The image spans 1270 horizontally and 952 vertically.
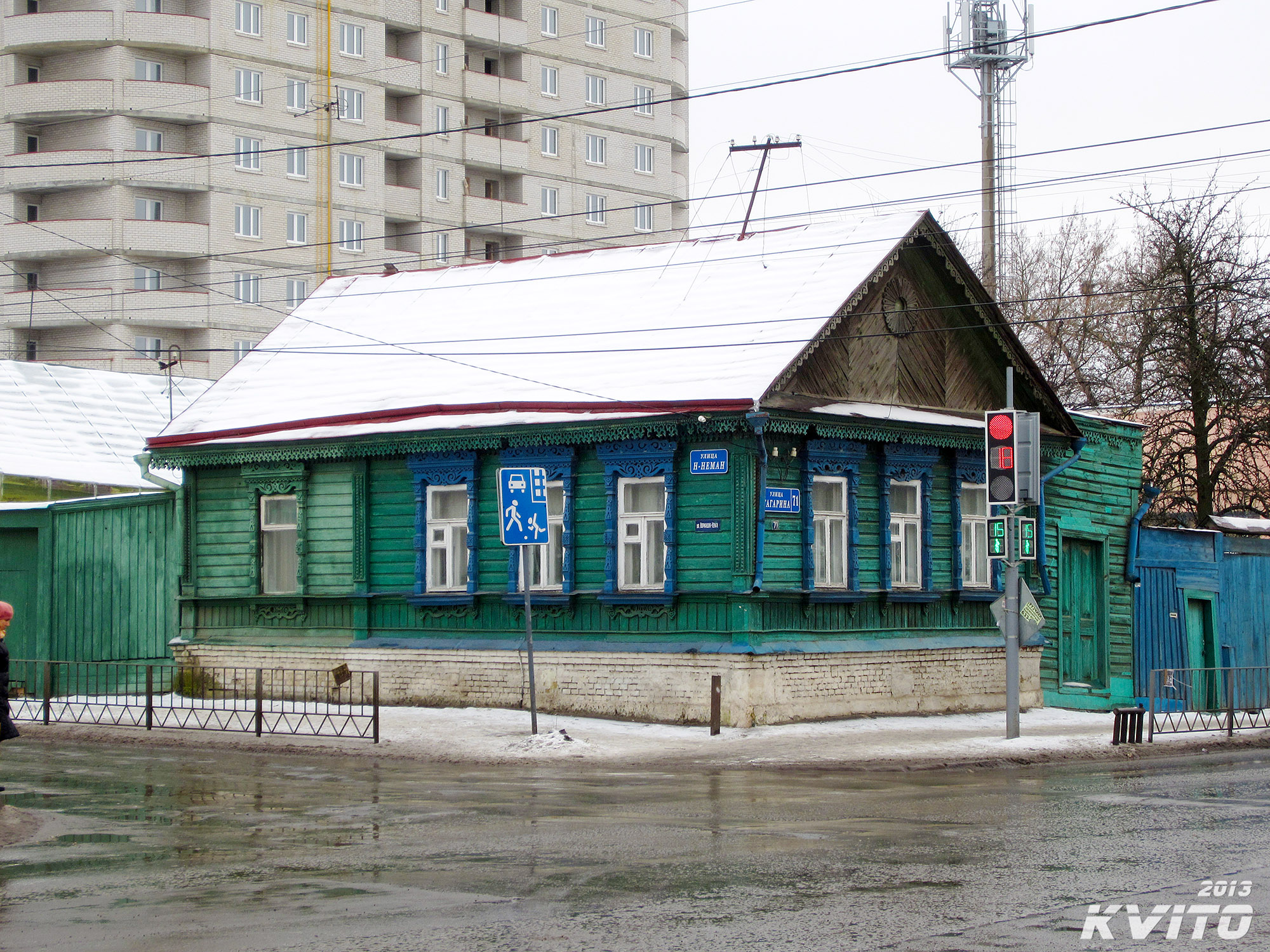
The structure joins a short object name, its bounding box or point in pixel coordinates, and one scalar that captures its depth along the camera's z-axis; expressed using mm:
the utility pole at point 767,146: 27922
